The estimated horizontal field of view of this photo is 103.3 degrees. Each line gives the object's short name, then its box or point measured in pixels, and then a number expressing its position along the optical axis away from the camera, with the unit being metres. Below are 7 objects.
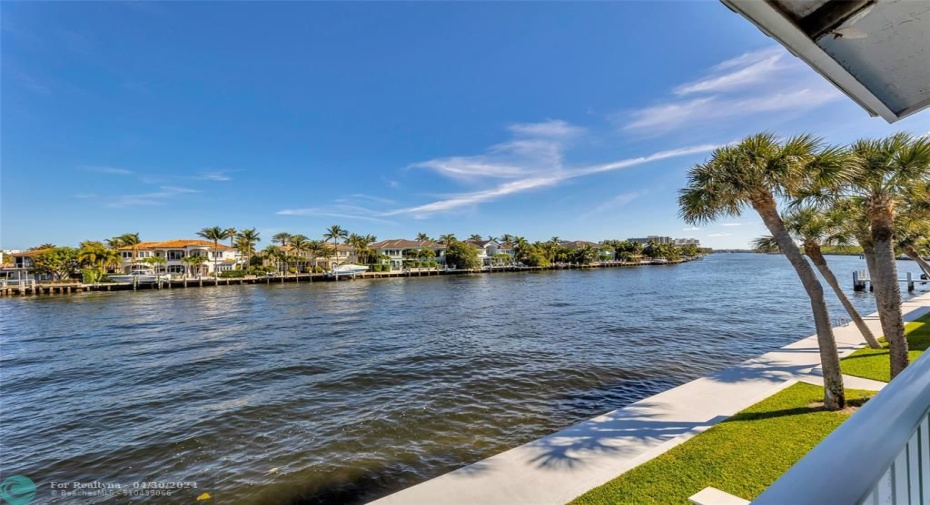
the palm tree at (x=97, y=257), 57.34
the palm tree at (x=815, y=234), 10.66
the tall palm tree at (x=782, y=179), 7.36
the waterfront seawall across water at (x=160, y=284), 50.59
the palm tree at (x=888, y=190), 7.95
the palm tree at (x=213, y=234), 66.00
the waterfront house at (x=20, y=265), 63.08
